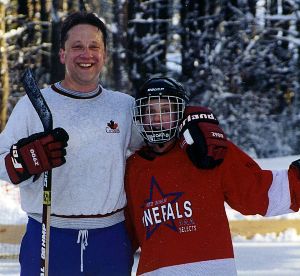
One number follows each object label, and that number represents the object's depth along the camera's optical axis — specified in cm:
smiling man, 577
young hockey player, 557
